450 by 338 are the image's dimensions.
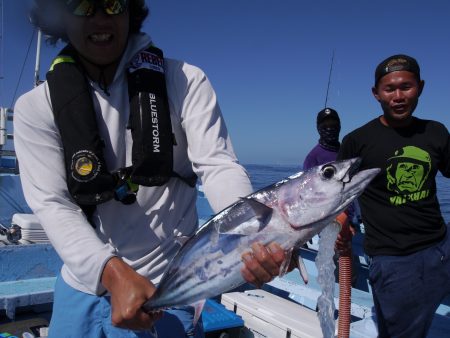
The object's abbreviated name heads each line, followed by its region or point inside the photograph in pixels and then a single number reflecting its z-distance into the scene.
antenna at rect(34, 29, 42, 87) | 9.09
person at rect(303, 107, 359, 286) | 5.70
